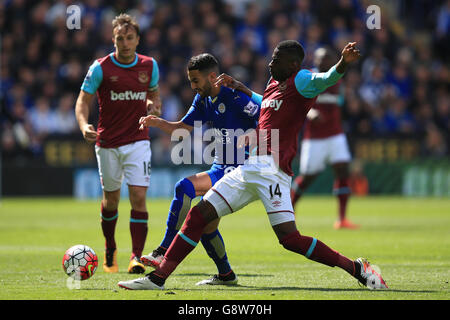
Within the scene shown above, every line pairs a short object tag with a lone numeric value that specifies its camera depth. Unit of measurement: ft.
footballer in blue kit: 47.70
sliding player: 43.06
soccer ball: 47.44
